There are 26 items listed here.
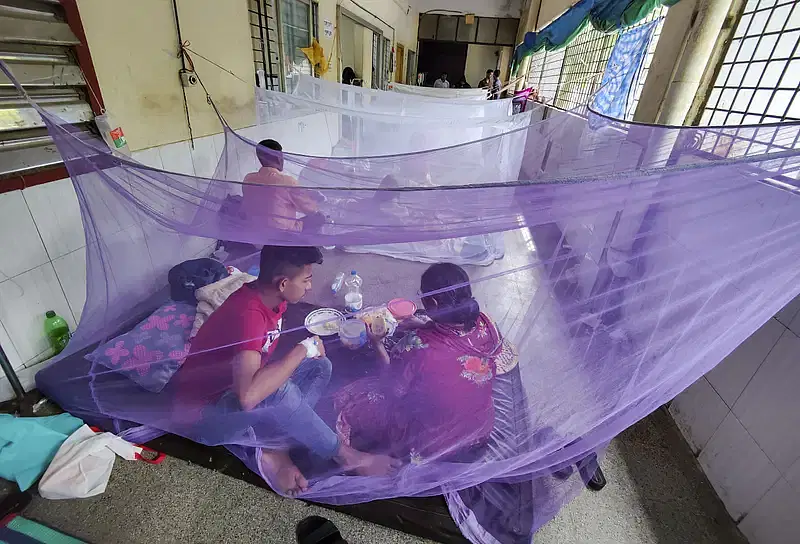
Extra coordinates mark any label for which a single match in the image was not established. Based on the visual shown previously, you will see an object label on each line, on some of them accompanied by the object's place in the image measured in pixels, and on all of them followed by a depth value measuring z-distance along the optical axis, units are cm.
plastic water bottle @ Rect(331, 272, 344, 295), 168
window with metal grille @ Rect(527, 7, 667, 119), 265
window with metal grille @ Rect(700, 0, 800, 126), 147
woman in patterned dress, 109
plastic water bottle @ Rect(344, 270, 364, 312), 162
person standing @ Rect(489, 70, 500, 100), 584
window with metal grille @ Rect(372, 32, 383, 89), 568
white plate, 132
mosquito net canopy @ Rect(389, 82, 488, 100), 414
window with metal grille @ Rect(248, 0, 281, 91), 253
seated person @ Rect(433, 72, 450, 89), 797
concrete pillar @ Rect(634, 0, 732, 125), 164
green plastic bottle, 152
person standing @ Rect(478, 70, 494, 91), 690
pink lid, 134
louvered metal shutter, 125
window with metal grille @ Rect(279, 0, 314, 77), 293
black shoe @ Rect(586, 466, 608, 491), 129
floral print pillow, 128
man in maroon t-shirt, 97
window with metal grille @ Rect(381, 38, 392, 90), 628
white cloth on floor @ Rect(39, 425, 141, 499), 114
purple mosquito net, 86
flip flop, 108
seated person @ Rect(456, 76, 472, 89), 915
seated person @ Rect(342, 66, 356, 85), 446
